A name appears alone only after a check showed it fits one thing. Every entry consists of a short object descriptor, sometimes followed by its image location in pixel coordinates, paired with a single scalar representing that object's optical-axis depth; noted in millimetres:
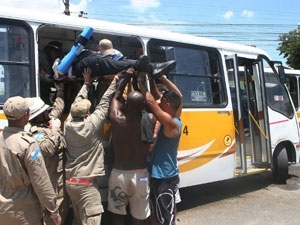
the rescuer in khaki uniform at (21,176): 3311
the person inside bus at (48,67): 5148
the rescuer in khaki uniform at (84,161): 4477
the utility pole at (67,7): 21191
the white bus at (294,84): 11375
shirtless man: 4648
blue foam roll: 4852
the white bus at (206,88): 4789
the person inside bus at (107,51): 4999
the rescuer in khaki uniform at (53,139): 4242
